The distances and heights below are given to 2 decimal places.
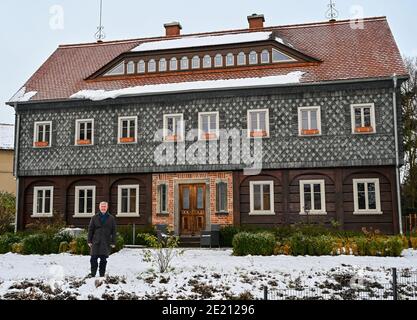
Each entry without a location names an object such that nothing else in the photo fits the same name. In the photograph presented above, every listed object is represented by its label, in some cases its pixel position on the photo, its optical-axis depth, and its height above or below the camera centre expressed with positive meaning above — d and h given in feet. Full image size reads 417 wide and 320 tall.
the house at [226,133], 63.41 +10.43
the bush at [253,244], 50.67 -3.78
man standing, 35.91 -2.10
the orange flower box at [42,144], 72.95 +9.71
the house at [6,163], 120.67 +11.45
